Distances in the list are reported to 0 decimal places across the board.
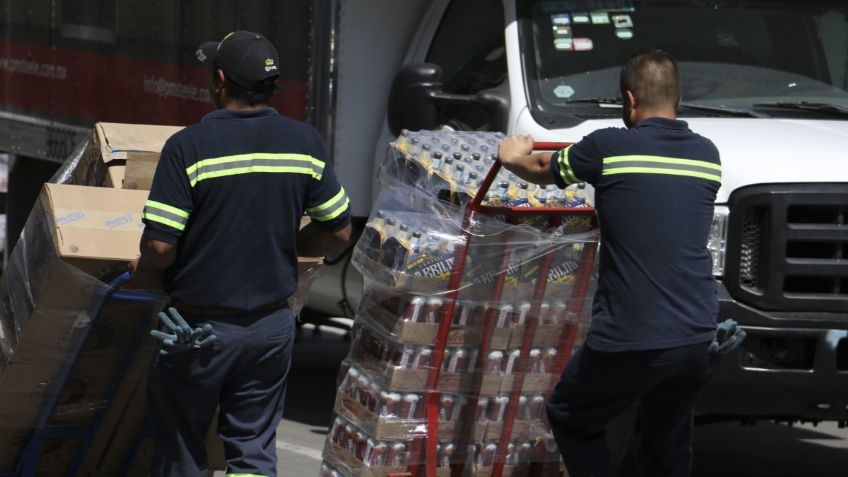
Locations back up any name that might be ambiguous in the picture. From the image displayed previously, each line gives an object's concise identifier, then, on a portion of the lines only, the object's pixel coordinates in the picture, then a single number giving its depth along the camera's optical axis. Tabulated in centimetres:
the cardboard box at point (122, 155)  1028
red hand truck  993
